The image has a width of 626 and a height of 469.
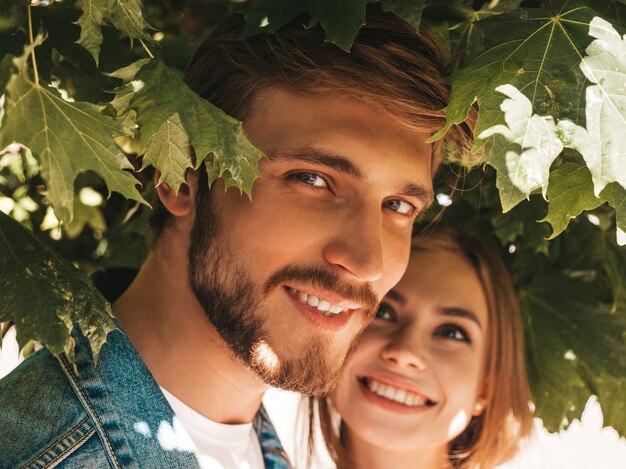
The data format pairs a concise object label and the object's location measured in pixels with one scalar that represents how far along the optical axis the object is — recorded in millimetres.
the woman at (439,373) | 712
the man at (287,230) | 564
